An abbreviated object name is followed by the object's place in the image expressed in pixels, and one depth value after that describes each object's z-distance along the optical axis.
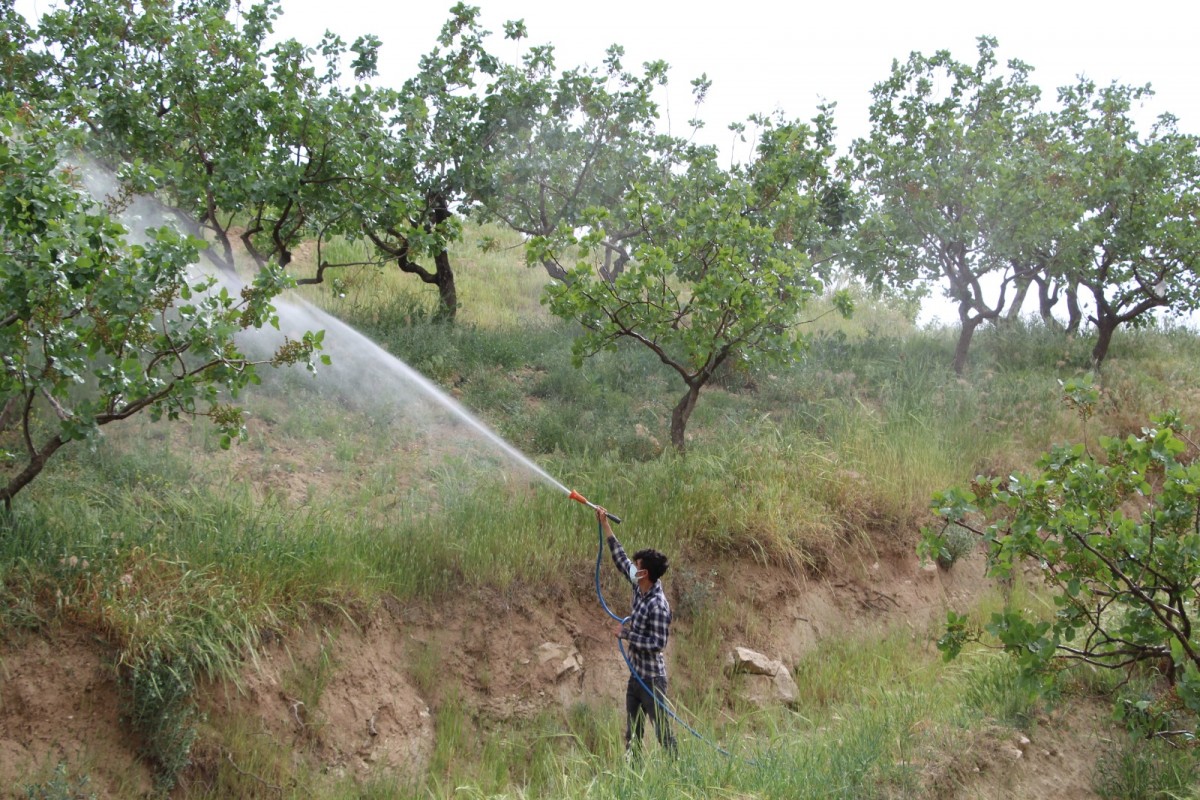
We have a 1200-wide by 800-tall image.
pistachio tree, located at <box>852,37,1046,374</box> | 14.66
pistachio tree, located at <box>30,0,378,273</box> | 11.00
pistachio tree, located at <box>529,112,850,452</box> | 10.20
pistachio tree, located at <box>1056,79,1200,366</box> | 14.52
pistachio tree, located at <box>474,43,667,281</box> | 13.77
